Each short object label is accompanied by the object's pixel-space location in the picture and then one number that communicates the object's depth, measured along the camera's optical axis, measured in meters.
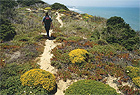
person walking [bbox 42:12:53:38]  10.46
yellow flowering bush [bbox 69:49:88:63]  7.14
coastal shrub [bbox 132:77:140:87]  5.64
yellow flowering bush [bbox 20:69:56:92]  4.59
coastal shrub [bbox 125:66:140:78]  6.27
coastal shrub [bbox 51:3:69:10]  47.33
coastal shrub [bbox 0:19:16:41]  10.64
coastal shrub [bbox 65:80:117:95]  4.18
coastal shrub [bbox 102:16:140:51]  11.36
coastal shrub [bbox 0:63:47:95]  4.24
